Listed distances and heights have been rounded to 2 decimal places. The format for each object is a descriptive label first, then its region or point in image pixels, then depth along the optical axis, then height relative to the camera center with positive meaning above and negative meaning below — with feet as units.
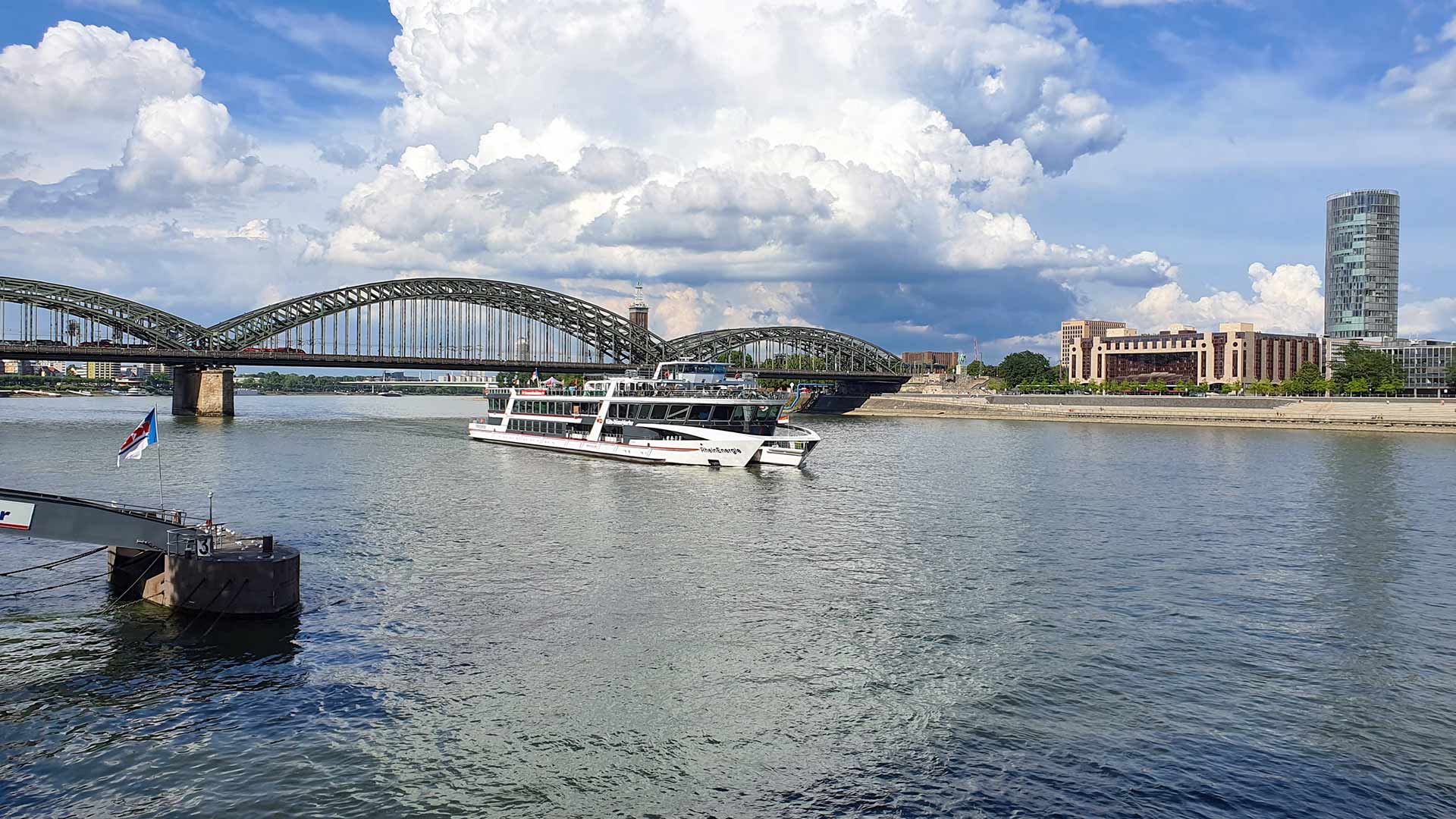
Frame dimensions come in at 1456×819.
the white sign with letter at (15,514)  74.38 -10.00
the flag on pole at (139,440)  84.53 -4.86
